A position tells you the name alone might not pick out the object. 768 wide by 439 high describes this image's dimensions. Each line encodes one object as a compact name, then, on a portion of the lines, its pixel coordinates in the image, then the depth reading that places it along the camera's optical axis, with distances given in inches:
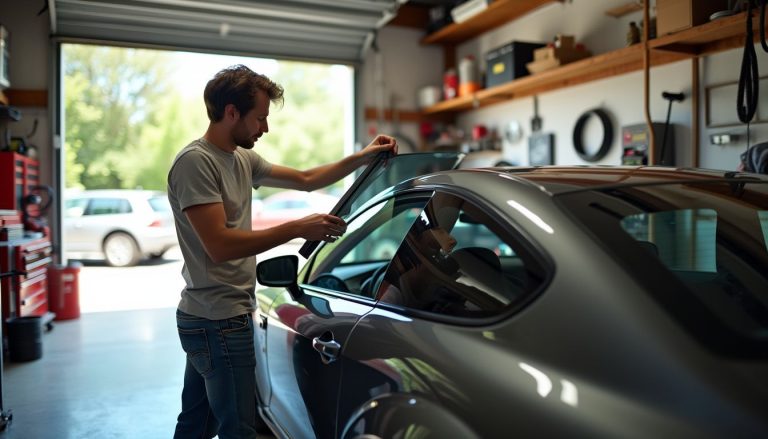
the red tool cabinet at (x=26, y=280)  171.9
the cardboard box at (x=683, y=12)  136.2
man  63.6
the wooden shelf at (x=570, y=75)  162.2
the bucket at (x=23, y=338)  162.7
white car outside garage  342.3
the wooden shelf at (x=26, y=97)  220.1
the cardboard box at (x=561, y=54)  184.2
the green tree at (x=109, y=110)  707.4
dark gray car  33.1
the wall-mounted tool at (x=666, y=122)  157.8
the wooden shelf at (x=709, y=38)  129.8
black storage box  204.5
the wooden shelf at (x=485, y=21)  213.3
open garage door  210.7
